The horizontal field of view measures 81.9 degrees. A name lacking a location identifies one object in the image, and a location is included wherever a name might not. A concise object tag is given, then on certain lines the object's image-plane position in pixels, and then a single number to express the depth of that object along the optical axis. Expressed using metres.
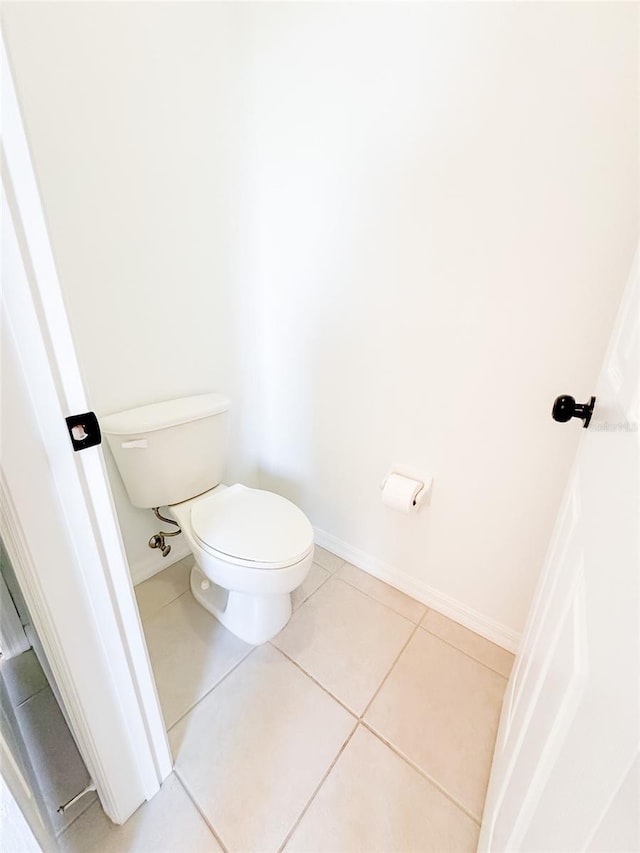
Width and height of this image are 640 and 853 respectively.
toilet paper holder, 1.30
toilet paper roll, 1.28
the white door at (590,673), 0.30
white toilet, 1.11
